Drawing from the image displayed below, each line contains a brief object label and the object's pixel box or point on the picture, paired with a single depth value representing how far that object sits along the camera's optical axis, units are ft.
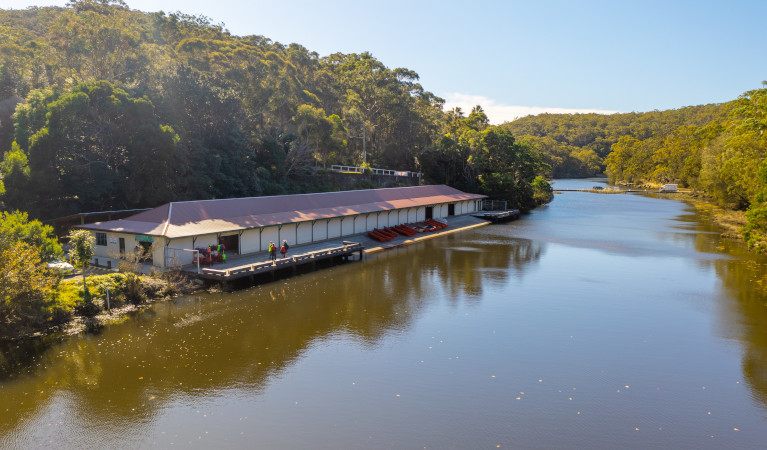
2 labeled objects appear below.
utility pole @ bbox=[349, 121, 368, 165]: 232.73
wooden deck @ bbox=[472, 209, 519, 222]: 199.93
